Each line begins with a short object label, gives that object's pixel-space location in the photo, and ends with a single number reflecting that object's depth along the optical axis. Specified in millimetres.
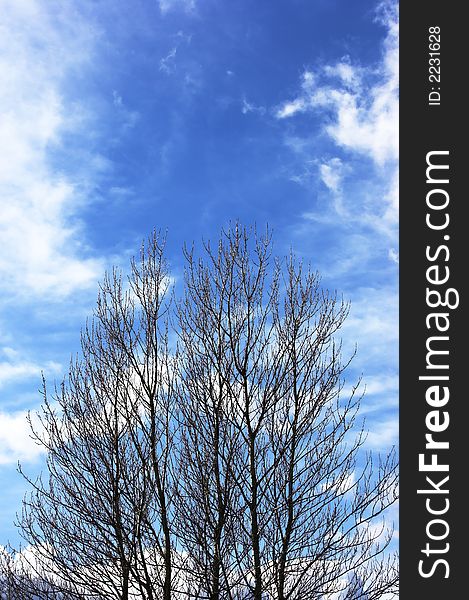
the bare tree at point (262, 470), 6988
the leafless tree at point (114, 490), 7645
